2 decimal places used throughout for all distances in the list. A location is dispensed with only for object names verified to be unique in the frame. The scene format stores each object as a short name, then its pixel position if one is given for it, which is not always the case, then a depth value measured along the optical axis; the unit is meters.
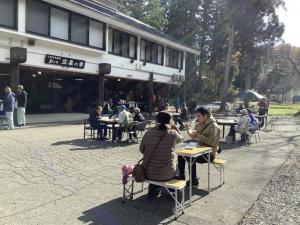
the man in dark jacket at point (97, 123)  8.82
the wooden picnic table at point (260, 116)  13.41
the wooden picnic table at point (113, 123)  8.62
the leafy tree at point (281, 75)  53.57
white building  11.25
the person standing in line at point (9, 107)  9.84
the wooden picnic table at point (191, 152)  4.23
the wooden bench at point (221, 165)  4.99
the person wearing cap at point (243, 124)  9.51
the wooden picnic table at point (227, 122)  9.87
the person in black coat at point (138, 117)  9.04
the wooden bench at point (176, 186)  3.67
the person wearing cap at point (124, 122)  8.49
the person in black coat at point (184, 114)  12.71
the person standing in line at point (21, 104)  10.49
